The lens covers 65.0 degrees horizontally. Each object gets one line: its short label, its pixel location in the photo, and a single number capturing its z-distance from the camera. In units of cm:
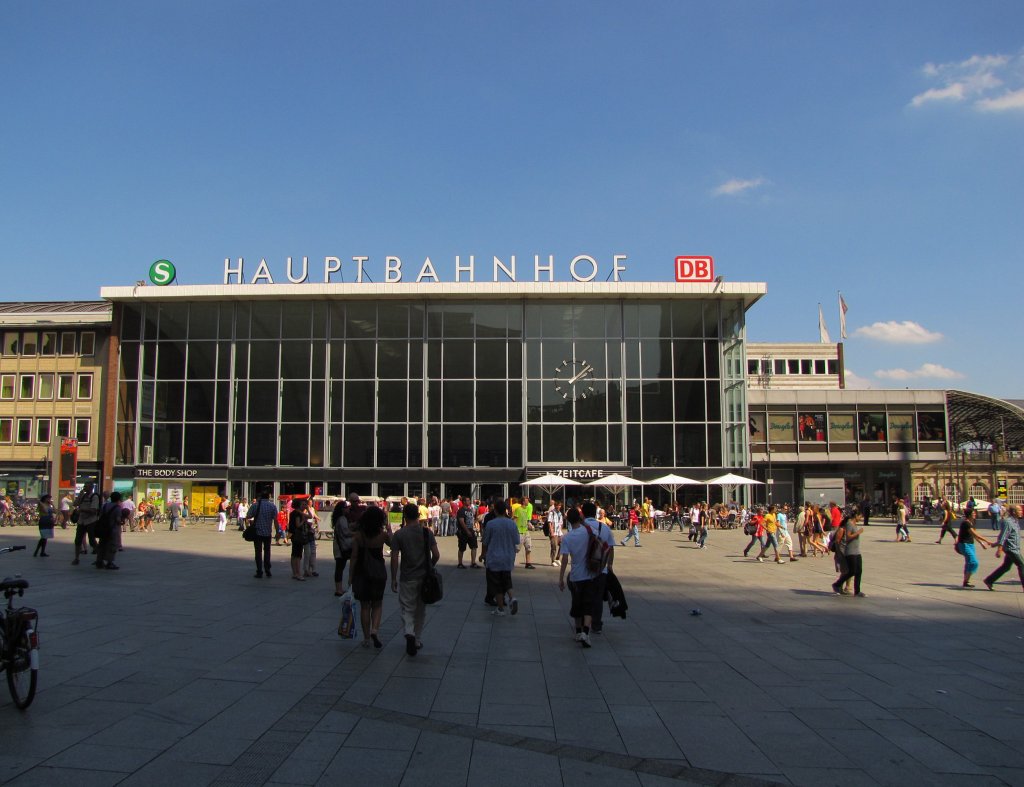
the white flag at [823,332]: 8638
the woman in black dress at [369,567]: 934
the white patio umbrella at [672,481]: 3819
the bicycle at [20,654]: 634
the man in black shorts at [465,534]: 1753
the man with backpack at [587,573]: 995
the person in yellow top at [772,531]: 2175
